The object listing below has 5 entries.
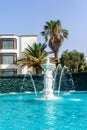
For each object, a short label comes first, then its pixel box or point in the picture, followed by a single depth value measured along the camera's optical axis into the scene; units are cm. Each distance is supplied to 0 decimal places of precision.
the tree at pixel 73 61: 2125
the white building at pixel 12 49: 2005
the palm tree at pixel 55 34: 2051
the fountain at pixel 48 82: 861
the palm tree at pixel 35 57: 1833
